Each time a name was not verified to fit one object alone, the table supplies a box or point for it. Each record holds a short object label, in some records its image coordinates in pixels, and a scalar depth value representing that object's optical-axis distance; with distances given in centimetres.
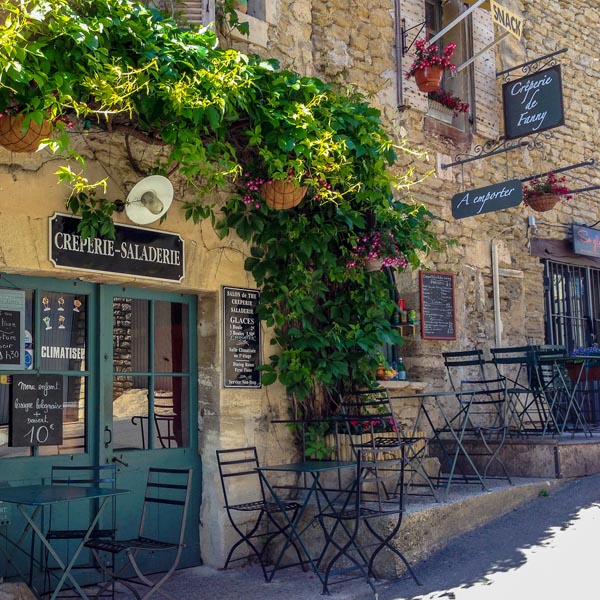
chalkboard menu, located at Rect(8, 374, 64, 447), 474
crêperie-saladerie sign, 483
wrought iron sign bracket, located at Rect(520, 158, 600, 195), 857
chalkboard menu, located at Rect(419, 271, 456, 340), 773
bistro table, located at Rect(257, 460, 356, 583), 494
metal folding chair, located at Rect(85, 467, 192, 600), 485
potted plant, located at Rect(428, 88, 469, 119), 839
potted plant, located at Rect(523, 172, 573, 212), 876
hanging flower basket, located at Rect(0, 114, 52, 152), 406
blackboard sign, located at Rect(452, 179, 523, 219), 741
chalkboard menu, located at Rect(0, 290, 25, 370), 469
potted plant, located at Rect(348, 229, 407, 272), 612
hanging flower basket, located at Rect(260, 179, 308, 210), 528
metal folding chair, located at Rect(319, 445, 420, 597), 480
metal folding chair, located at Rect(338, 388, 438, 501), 571
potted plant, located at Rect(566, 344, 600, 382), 738
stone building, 511
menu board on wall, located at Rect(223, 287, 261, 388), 572
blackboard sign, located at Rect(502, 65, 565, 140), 823
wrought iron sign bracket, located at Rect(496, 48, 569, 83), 883
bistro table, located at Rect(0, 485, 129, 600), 393
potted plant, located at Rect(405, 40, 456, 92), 758
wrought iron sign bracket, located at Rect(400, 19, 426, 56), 784
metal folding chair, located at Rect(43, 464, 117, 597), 458
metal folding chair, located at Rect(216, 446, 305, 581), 531
